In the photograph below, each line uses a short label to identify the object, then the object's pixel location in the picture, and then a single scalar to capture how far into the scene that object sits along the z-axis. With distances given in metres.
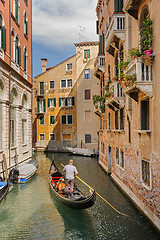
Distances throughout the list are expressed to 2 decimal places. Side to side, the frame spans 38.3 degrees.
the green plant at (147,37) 6.67
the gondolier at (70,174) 8.37
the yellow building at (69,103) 27.91
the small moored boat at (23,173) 12.16
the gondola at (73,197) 7.28
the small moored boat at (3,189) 8.37
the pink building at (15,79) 11.84
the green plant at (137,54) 6.79
